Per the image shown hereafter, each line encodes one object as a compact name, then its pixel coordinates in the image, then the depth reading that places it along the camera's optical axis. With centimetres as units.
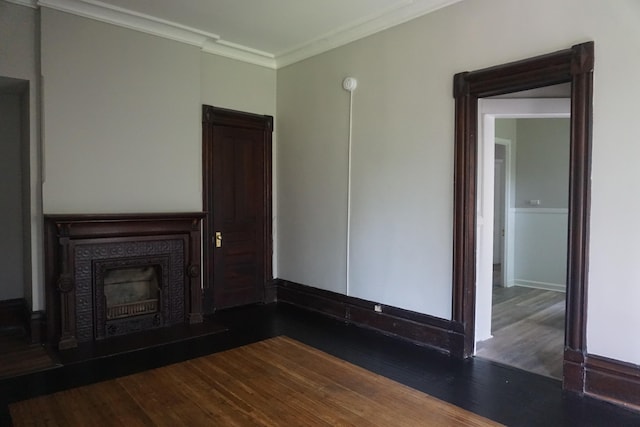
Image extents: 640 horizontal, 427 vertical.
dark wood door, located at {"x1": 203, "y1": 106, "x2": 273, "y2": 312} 488
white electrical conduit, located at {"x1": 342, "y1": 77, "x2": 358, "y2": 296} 438
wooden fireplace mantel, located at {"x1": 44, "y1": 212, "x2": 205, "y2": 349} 367
